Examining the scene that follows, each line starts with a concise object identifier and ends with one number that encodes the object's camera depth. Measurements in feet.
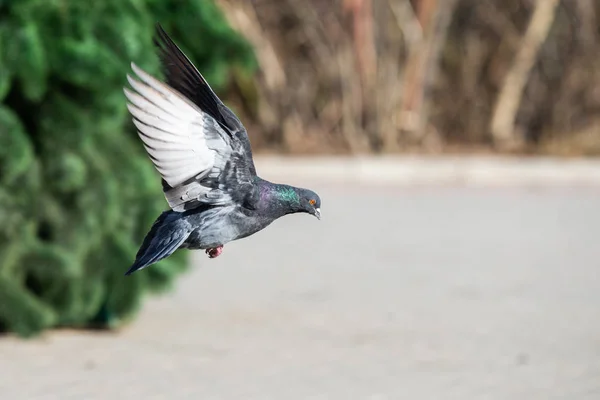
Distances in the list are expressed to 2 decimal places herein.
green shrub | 43.98
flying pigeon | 21.24
